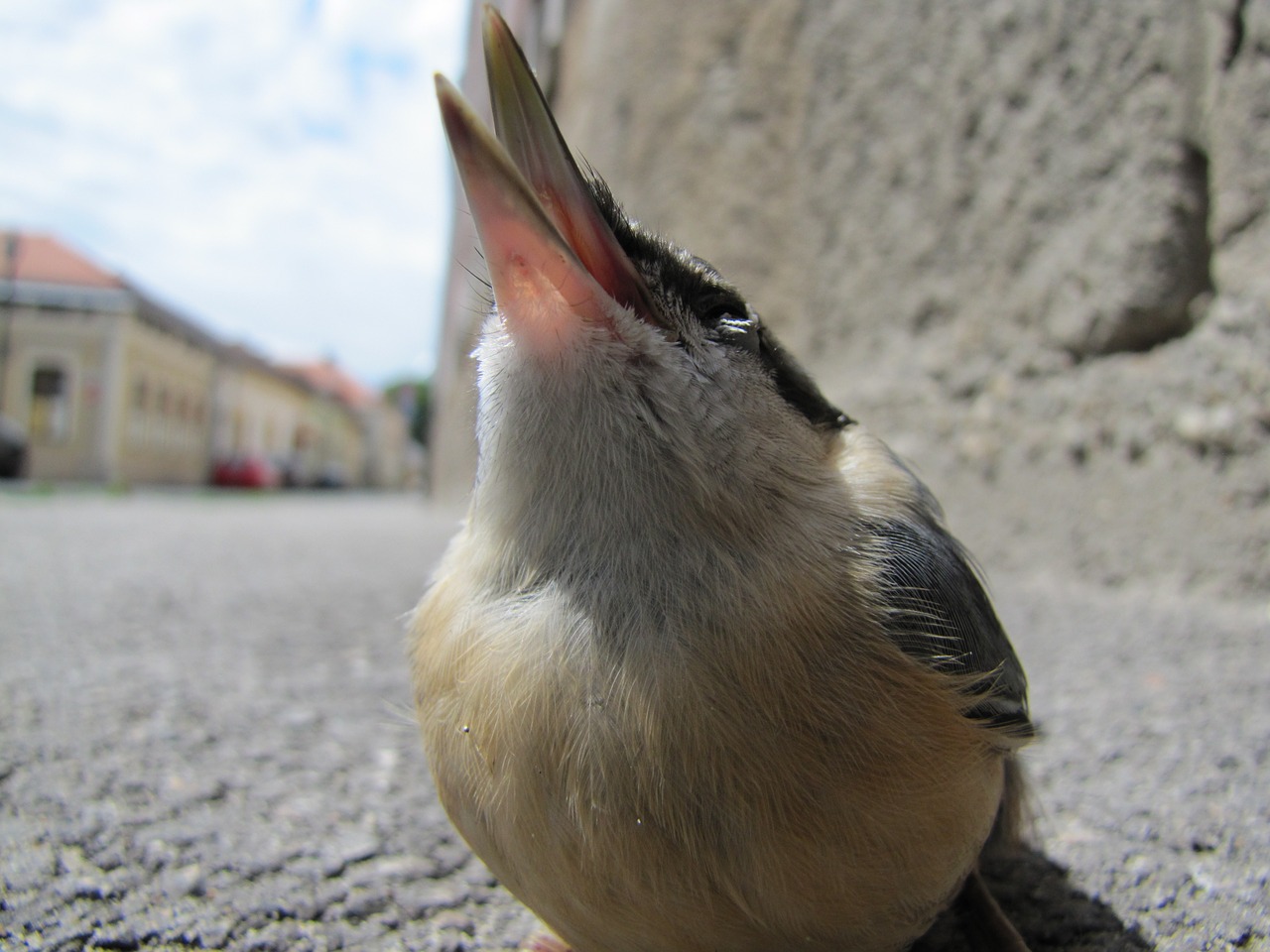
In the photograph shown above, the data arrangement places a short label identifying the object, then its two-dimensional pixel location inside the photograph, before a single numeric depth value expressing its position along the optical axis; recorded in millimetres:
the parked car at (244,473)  32331
